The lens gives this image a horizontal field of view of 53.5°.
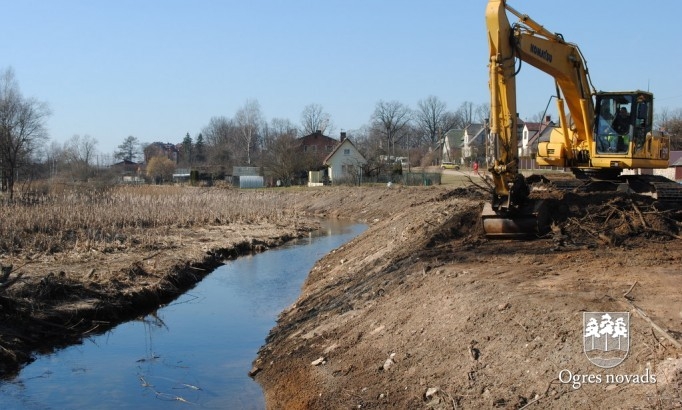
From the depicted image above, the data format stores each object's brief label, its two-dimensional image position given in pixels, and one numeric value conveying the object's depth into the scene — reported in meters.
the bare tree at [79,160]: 77.12
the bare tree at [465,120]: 123.94
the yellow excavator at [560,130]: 12.30
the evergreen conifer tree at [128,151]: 141.04
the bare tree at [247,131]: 101.78
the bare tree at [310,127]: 116.88
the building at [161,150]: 142.07
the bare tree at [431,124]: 120.06
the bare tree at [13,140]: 46.09
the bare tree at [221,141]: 99.94
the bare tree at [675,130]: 58.01
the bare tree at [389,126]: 98.14
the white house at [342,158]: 66.43
